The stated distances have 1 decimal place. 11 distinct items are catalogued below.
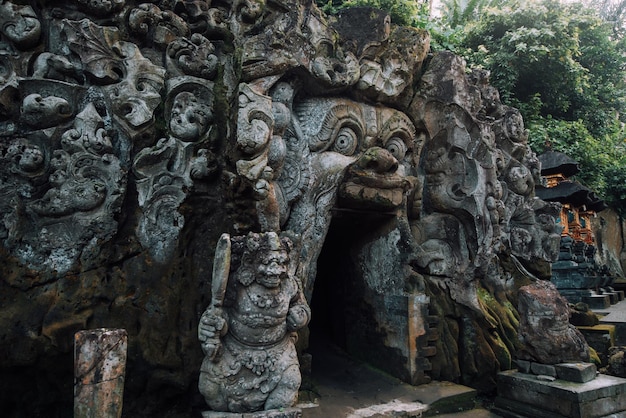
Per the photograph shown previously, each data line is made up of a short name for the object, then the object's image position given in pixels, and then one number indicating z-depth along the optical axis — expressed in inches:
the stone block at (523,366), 197.9
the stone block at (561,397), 171.6
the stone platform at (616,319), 297.4
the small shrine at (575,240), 417.4
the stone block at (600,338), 257.9
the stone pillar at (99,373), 107.3
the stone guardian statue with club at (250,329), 139.3
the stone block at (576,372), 180.2
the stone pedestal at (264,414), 134.0
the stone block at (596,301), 400.8
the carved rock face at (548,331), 188.7
